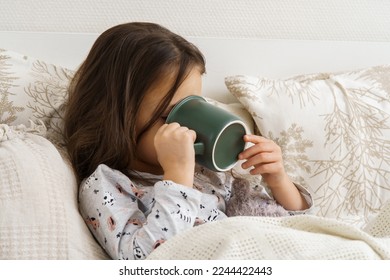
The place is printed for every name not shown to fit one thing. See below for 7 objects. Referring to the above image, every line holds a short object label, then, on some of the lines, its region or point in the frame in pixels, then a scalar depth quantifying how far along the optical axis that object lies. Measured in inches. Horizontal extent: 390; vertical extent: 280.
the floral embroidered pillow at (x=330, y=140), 62.6
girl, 51.3
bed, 46.0
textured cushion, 48.2
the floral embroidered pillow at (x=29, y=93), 57.9
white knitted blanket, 45.0
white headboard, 66.7
